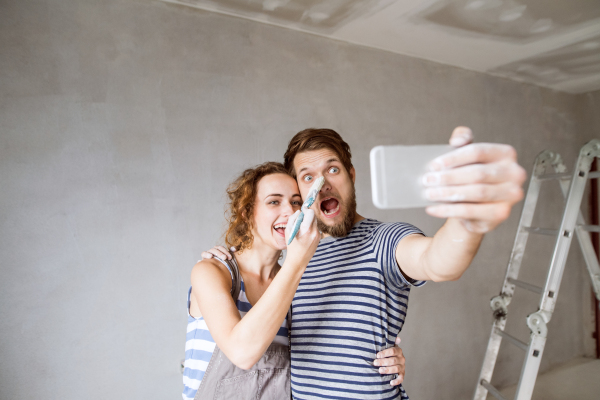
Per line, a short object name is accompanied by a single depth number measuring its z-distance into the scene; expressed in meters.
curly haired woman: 0.85
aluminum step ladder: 1.81
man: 0.72
